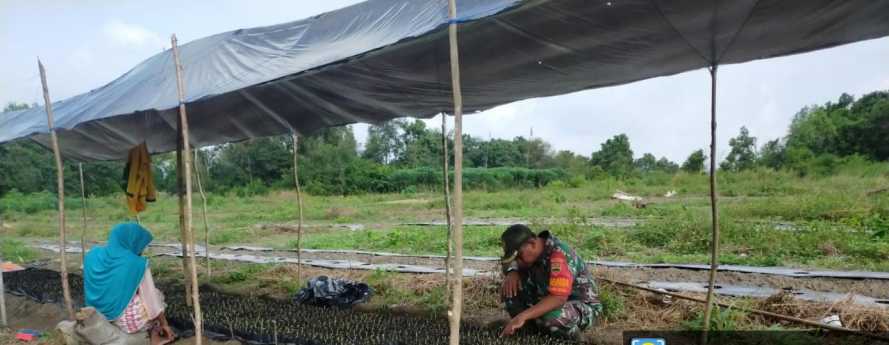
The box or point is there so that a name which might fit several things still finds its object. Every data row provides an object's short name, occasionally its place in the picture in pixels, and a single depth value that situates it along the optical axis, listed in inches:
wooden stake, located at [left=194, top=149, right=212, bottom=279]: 273.0
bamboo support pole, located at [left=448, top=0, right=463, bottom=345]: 100.9
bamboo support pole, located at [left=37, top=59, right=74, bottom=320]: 192.5
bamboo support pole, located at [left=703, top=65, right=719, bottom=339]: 133.2
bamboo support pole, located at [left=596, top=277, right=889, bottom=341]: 139.3
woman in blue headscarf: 156.2
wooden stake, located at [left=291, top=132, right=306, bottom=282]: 248.6
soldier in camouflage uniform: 140.7
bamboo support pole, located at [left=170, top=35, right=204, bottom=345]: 143.3
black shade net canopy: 118.0
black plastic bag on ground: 213.2
